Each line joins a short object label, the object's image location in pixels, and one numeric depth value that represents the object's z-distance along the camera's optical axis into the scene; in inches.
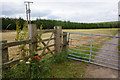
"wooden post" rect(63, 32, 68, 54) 192.4
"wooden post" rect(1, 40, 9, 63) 95.3
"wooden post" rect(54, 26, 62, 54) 172.2
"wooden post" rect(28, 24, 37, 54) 125.9
